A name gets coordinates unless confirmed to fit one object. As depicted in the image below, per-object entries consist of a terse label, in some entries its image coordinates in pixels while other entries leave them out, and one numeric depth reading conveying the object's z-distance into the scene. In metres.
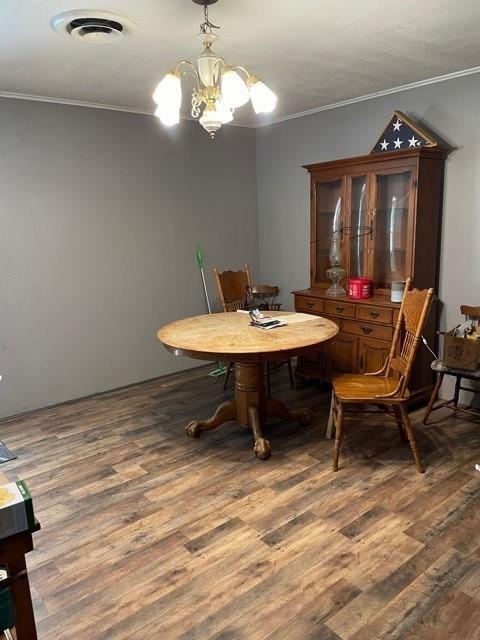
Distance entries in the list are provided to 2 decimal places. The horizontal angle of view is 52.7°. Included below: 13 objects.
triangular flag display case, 3.36
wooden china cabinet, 3.41
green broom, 4.57
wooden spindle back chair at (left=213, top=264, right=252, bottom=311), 4.08
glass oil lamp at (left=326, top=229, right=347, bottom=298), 3.87
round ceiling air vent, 2.16
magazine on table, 3.20
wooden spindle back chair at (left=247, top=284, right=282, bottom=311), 4.74
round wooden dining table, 2.68
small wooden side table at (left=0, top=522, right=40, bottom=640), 1.03
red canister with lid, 3.68
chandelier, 2.19
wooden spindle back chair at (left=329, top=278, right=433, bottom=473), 2.72
